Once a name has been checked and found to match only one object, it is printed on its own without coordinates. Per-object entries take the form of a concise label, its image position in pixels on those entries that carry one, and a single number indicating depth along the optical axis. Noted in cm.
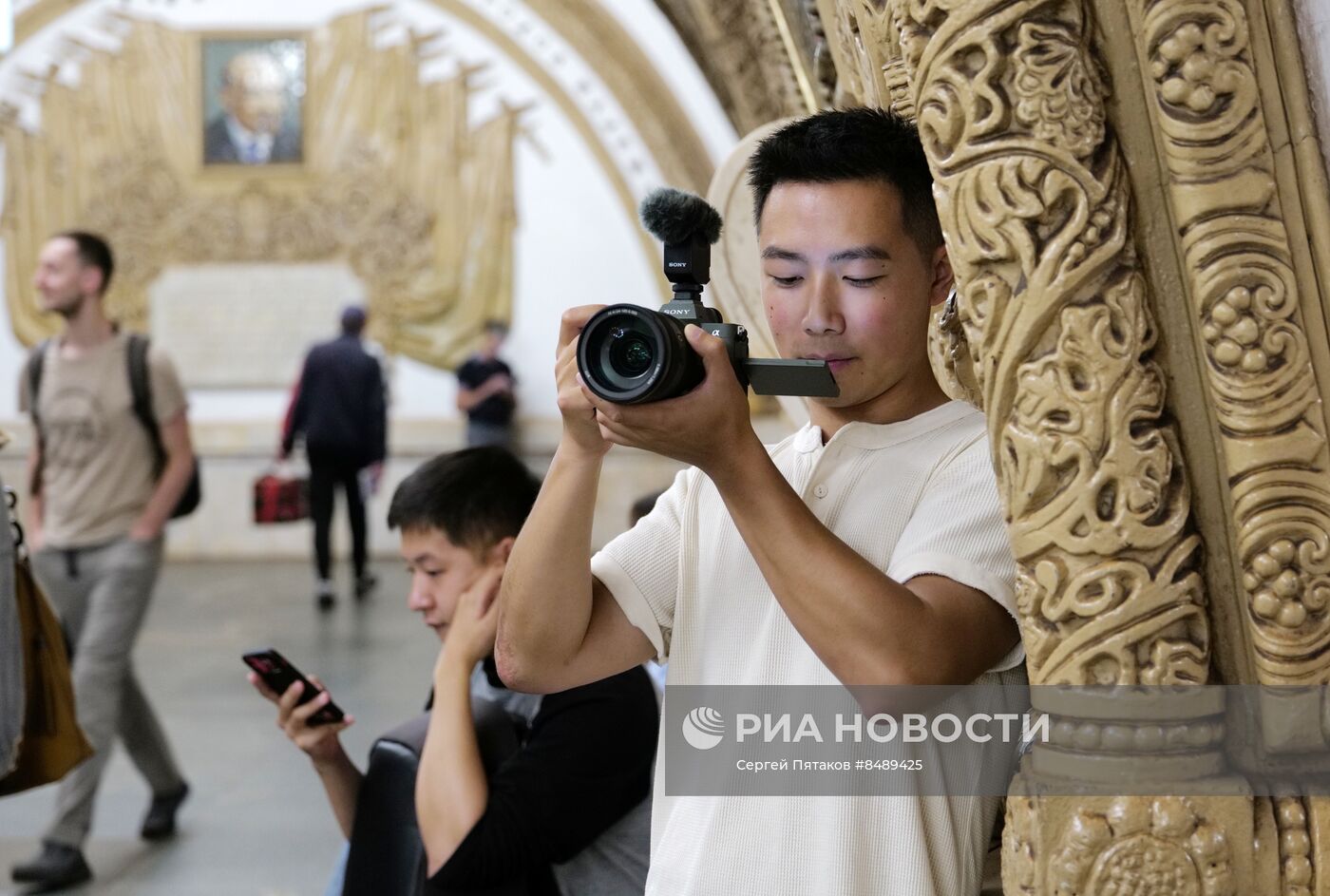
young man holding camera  117
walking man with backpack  414
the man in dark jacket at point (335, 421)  854
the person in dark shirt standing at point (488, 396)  1020
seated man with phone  203
